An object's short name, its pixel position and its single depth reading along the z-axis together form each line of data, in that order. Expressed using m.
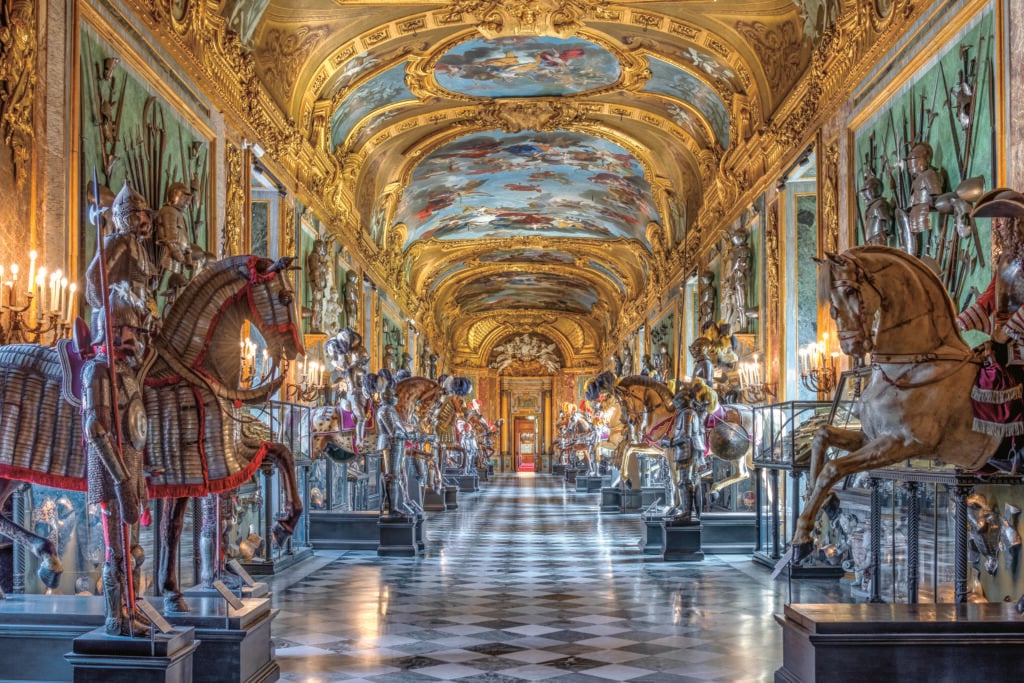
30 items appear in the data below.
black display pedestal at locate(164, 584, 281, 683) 5.75
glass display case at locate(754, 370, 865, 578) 10.34
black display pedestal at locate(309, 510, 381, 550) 14.99
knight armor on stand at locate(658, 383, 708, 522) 13.40
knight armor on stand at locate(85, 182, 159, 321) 5.79
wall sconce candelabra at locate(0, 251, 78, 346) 7.00
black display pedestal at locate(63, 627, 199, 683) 4.89
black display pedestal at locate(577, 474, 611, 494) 31.91
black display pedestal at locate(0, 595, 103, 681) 5.45
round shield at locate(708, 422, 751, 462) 15.16
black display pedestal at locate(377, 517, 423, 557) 14.15
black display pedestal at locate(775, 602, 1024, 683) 5.43
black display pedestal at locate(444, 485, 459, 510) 24.34
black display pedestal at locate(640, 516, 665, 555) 14.24
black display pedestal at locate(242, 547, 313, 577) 11.91
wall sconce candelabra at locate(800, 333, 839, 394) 12.38
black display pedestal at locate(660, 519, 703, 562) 13.40
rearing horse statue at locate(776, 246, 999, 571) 6.36
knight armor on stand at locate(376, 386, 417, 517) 14.48
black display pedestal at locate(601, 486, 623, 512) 23.14
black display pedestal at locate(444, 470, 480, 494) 32.68
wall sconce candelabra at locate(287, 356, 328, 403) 16.58
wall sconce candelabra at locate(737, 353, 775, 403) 15.90
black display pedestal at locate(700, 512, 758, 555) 14.11
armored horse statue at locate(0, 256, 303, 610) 5.59
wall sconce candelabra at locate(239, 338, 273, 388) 12.34
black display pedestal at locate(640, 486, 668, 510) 22.78
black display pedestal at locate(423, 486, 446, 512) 23.47
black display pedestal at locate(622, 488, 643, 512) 22.84
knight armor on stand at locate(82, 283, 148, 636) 4.90
